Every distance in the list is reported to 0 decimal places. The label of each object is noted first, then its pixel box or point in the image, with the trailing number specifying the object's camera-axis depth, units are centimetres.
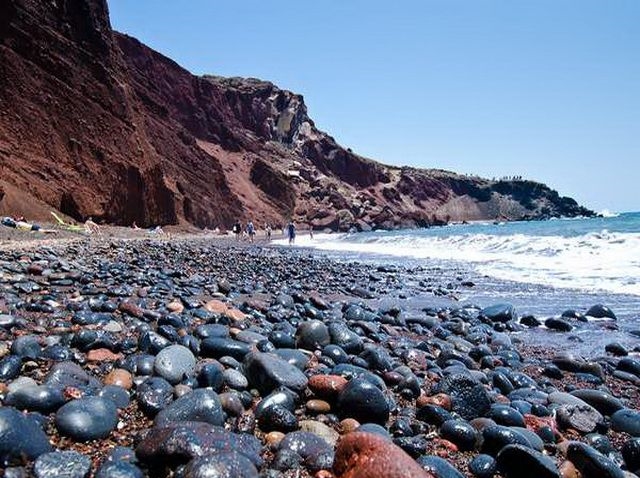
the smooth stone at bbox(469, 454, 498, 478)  274
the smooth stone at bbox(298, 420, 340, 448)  288
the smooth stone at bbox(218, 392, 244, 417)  304
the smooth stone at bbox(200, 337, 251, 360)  419
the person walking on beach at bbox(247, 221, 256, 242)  3391
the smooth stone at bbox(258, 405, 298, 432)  294
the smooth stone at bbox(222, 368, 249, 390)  349
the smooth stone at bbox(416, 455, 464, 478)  252
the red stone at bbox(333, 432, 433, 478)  204
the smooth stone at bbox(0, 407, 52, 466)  217
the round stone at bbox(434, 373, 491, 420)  356
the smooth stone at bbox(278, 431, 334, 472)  250
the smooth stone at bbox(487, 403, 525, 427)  338
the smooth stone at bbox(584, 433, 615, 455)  326
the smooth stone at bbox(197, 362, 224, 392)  343
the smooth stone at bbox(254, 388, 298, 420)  304
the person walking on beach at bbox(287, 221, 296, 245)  3397
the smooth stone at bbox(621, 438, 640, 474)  308
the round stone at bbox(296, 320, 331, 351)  484
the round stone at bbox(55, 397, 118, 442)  253
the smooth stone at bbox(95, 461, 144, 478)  214
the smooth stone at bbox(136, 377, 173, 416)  295
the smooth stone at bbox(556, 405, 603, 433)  363
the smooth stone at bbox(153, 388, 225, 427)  274
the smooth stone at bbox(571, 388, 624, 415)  402
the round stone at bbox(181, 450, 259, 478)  211
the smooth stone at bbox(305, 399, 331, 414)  328
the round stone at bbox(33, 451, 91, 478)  212
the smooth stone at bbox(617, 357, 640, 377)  525
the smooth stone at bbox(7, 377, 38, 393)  286
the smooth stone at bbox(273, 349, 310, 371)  407
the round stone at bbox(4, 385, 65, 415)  271
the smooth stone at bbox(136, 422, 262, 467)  229
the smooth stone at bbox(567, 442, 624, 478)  273
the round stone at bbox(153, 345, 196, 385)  351
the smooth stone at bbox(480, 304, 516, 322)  791
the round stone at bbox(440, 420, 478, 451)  306
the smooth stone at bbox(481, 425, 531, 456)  297
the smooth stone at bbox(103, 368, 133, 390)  333
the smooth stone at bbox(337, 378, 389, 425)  317
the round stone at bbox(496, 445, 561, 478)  264
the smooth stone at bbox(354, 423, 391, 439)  295
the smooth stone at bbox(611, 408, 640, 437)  362
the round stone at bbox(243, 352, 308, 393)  350
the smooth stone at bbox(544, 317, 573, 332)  730
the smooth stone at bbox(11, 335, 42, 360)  355
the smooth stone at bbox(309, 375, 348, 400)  340
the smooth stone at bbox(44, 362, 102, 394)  310
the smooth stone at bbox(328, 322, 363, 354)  490
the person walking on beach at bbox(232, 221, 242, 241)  3546
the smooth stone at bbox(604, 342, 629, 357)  601
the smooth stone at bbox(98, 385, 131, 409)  298
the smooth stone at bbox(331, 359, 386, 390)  370
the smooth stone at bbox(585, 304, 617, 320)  796
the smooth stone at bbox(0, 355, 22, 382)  313
